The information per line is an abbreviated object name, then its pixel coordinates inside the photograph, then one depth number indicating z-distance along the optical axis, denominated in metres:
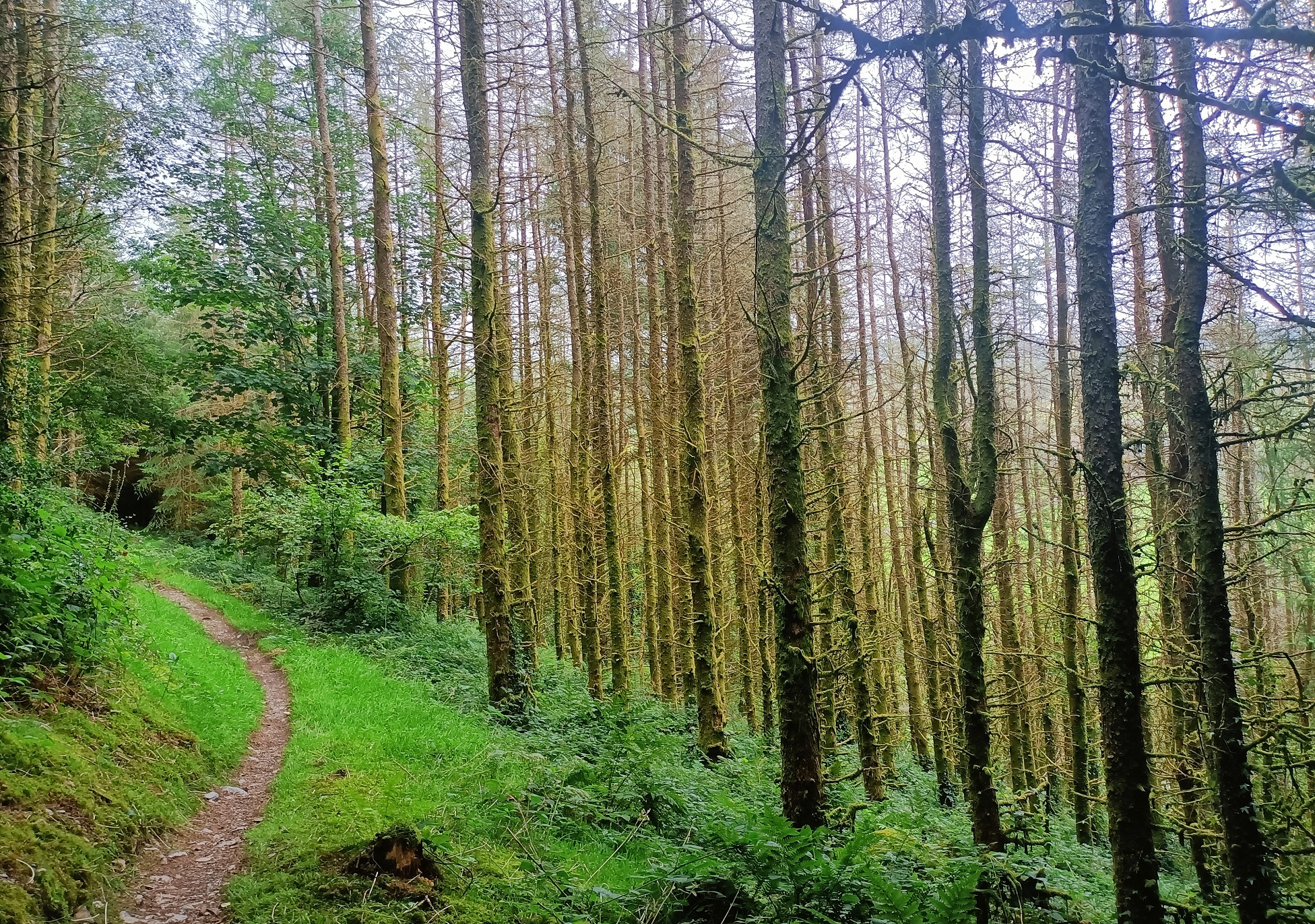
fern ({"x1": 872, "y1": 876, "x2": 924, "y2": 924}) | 3.97
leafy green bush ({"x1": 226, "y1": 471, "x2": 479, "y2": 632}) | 12.98
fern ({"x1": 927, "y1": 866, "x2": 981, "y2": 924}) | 4.07
